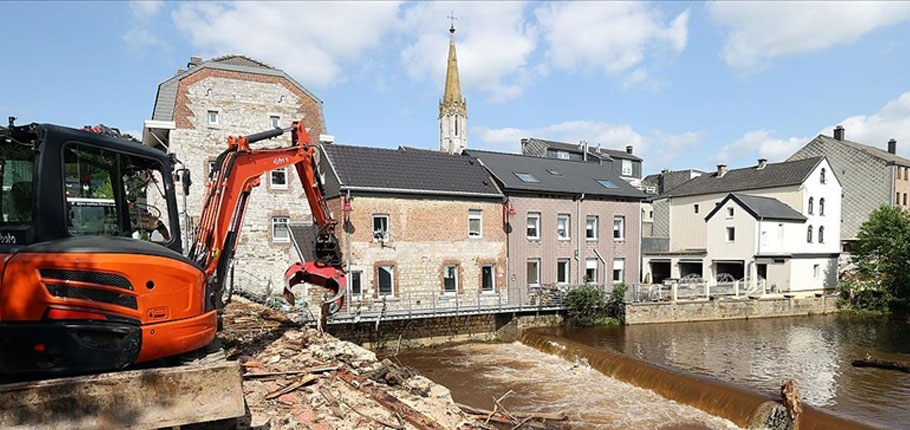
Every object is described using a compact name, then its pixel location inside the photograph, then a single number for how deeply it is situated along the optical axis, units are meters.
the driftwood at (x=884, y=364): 15.68
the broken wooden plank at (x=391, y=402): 6.99
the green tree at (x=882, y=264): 25.77
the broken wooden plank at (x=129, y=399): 3.97
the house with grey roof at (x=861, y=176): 36.12
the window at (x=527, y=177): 24.64
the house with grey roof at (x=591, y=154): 44.16
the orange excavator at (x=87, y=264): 4.21
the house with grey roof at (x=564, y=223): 23.69
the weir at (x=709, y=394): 10.75
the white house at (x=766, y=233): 28.53
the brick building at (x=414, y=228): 20.55
